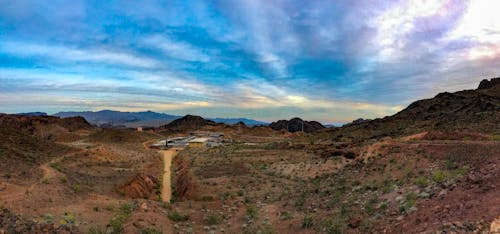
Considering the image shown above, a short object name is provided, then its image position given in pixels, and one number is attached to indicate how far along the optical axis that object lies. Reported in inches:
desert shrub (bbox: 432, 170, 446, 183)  575.4
